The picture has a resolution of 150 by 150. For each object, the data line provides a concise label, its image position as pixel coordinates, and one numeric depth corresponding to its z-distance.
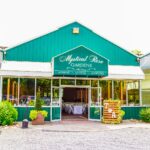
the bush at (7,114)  14.15
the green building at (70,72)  15.76
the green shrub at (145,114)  16.14
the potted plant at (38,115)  14.60
